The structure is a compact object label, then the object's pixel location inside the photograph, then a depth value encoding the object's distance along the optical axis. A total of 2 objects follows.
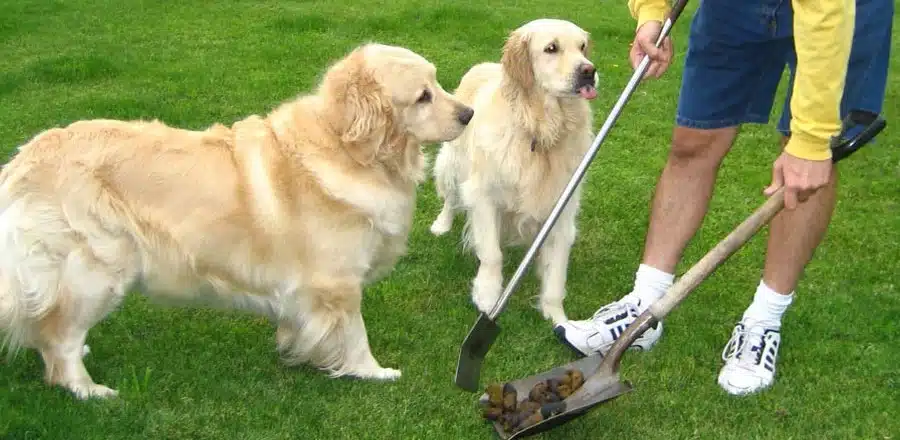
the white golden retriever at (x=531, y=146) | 4.18
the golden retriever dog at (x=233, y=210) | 3.08
